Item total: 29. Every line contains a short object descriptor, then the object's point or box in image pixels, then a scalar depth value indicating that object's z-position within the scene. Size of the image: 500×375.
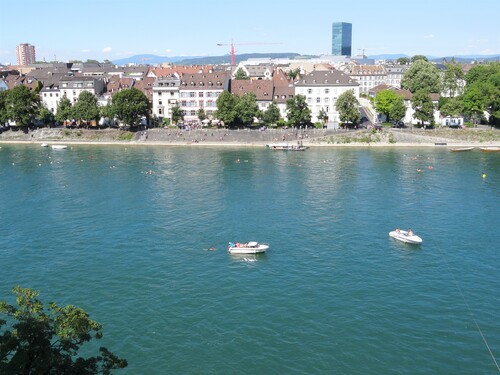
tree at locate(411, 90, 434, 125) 120.31
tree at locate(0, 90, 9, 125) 129.25
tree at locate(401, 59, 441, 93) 141.88
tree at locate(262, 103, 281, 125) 123.12
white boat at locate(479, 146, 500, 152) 108.88
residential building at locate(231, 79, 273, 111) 131.12
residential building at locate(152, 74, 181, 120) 133.12
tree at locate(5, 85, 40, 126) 128.75
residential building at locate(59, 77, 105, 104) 138.00
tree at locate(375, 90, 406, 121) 121.62
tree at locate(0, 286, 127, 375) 20.50
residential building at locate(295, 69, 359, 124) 127.00
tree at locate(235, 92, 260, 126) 121.62
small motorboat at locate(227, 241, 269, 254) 50.72
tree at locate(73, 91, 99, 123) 126.62
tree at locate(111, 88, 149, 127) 121.69
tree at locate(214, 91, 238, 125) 121.00
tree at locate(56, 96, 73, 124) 128.88
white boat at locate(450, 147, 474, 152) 108.38
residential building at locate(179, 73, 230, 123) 131.12
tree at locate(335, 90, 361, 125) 119.38
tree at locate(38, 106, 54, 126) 131.50
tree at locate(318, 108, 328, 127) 126.00
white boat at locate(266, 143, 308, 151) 111.34
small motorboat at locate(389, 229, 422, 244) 53.09
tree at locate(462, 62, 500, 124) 120.31
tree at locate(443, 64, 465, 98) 148.00
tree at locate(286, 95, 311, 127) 121.00
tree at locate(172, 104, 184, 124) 128.35
